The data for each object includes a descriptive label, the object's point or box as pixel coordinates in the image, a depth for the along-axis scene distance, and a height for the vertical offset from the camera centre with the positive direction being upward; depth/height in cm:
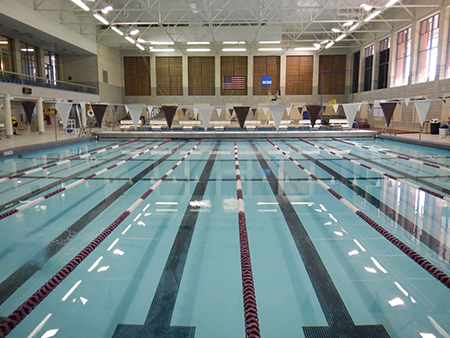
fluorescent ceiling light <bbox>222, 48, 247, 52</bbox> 2335 +520
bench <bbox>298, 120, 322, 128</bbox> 1786 -14
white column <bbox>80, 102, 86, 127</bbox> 1565 +3
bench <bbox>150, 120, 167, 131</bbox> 2057 -18
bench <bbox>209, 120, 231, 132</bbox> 1680 -20
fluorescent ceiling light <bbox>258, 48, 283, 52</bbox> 2386 +524
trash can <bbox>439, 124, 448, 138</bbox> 1229 -38
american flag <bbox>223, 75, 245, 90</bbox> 2567 +303
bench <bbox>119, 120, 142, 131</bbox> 1675 -26
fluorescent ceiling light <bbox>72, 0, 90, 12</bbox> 1114 +408
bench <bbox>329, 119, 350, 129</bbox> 1759 -7
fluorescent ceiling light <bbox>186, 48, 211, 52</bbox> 2437 +534
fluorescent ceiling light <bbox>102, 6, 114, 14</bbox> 1294 +442
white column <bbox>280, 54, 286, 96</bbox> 2523 +361
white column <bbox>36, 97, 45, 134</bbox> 1511 +11
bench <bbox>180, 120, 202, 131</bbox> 1848 -15
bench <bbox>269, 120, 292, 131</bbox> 1663 -24
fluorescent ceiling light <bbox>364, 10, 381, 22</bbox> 1345 +447
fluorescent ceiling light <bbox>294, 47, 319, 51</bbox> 2344 +529
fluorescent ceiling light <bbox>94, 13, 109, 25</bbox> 1338 +432
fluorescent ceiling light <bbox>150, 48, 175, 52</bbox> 2372 +520
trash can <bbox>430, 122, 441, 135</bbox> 1345 -29
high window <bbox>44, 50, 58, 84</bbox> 2011 +348
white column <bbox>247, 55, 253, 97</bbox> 2531 +362
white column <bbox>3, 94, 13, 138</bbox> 1266 +1
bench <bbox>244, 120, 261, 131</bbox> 1719 -24
